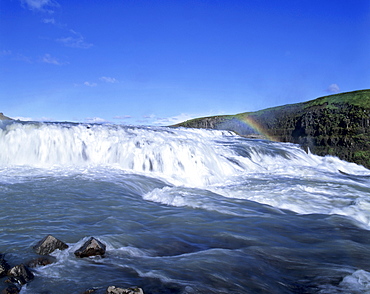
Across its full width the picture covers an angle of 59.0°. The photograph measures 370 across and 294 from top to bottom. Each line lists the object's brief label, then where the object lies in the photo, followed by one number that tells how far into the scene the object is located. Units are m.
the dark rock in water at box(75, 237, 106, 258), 4.57
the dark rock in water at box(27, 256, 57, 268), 4.27
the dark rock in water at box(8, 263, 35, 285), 3.74
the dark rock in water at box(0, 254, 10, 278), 3.80
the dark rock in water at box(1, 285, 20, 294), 3.45
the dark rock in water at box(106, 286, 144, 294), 3.28
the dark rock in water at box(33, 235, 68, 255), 4.62
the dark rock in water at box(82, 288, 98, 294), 3.55
